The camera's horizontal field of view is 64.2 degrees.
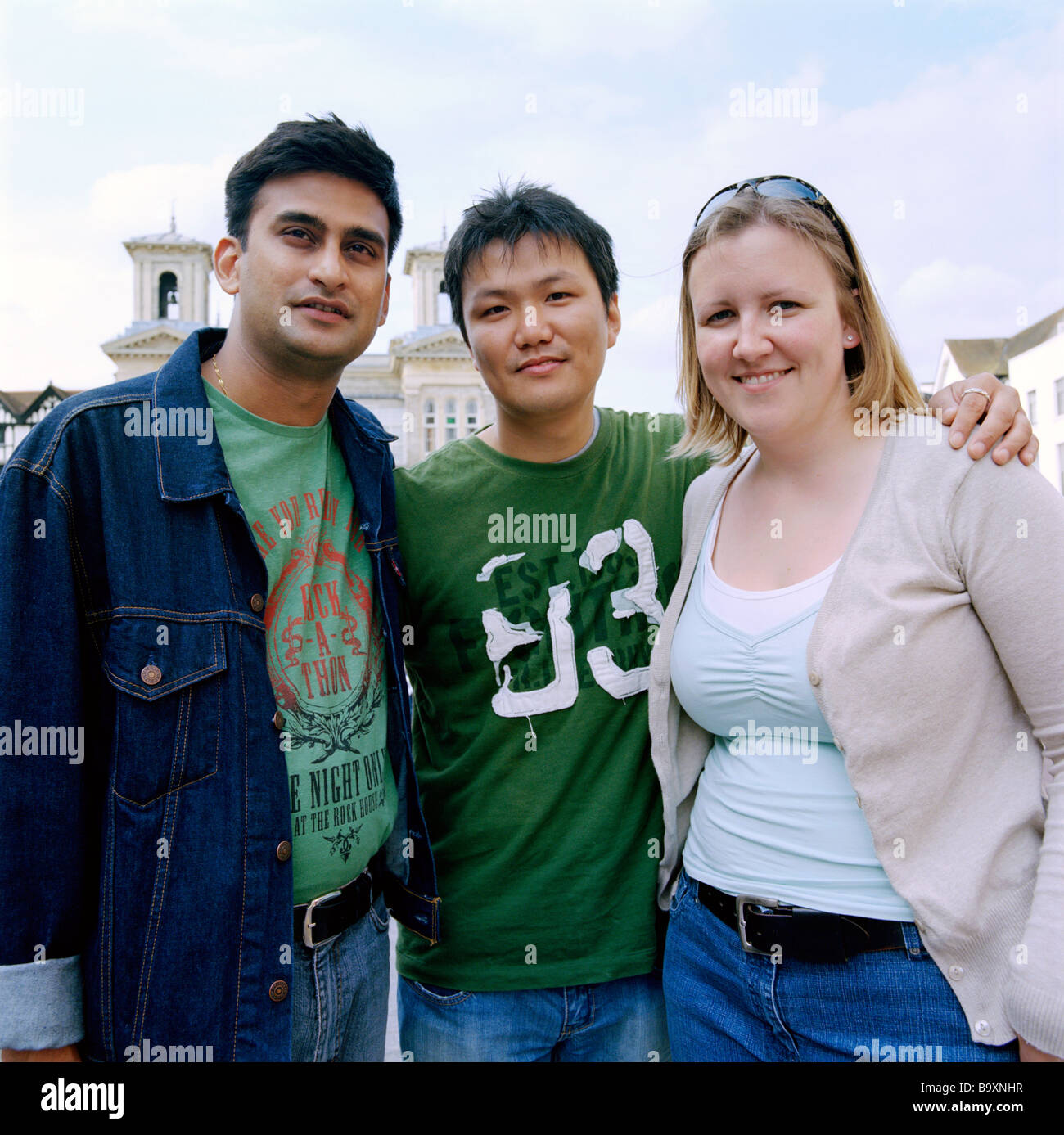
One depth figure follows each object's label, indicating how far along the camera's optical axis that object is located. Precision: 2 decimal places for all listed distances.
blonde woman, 1.53
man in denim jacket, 1.71
